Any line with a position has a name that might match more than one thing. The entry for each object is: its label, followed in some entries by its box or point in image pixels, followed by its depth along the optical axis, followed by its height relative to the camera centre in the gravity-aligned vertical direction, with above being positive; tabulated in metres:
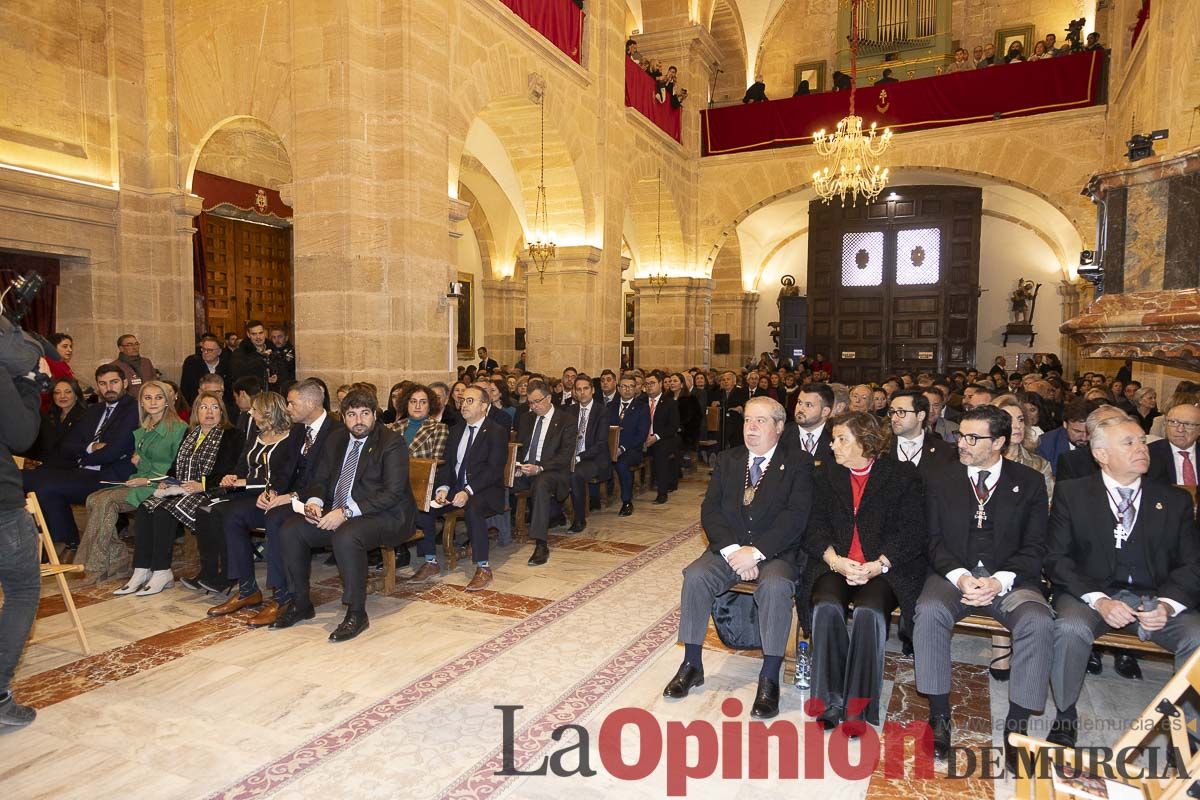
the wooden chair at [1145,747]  2.01 -1.17
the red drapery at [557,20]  9.50 +4.72
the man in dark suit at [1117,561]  2.91 -0.86
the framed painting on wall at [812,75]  17.36 +6.91
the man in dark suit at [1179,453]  4.07 -0.54
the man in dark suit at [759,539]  3.32 -0.91
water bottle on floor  3.47 -1.49
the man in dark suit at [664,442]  8.00 -0.94
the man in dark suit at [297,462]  4.41 -0.67
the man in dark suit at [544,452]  5.84 -0.79
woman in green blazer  4.98 -0.89
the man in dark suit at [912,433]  3.83 -0.42
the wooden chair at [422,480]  5.11 -0.86
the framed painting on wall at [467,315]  16.94 +1.03
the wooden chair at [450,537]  5.34 -1.32
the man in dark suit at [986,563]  2.90 -0.91
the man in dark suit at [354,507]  4.19 -0.92
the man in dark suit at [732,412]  9.46 -0.70
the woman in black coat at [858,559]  3.08 -0.92
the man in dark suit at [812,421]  4.66 -0.41
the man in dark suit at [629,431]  7.37 -0.75
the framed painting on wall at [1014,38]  15.64 +7.04
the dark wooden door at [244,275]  11.02 +1.35
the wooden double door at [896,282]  16.66 +1.83
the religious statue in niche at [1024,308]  17.00 +1.22
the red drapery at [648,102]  12.67 +4.78
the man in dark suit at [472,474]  5.20 -0.85
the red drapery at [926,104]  12.19 +4.76
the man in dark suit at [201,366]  7.72 -0.08
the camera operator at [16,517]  2.90 -0.67
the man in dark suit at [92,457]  5.33 -0.73
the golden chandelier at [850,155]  11.05 +3.23
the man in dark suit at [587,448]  6.57 -0.84
